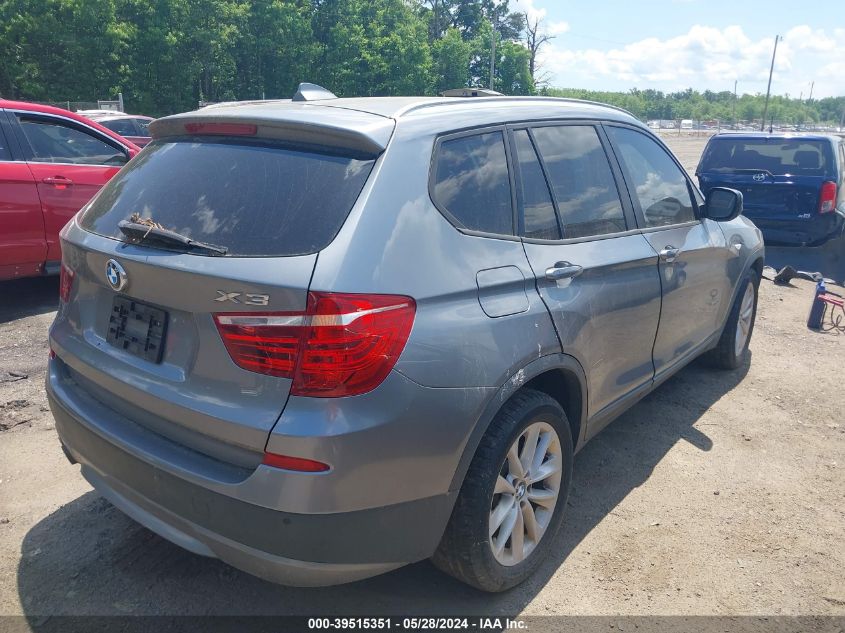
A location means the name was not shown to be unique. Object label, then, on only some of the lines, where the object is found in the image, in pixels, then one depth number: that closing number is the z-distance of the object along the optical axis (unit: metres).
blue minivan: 8.26
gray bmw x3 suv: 1.99
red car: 5.71
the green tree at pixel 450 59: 55.82
